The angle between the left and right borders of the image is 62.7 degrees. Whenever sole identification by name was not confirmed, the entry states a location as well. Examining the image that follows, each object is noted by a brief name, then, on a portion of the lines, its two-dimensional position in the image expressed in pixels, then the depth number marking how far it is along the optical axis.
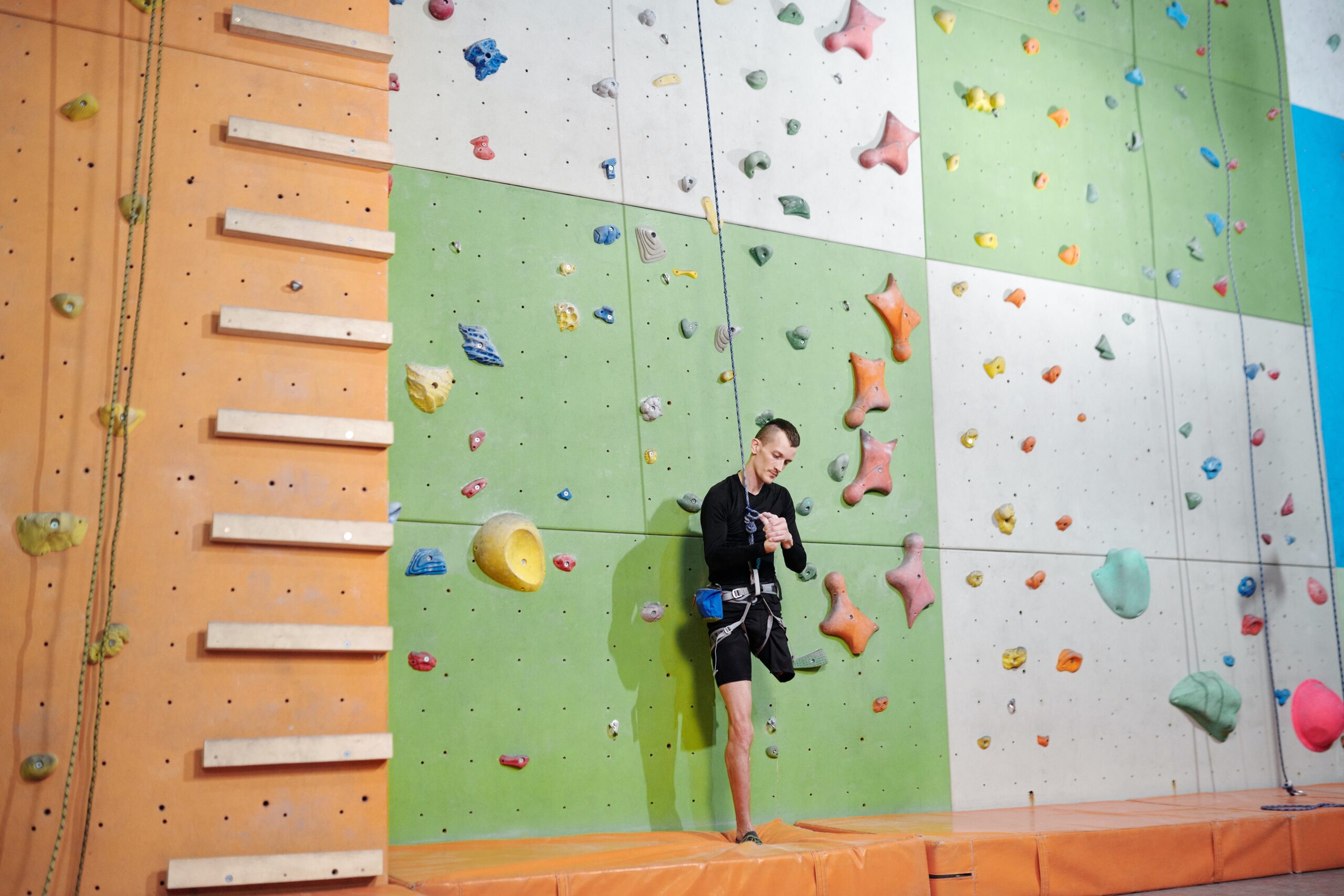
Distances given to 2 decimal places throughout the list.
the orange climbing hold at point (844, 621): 4.26
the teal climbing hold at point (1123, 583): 5.11
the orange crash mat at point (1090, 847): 3.37
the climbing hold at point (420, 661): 3.48
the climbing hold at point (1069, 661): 4.89
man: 3.53
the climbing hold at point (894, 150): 4.76
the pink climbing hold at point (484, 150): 3.89
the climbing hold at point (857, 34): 4.77
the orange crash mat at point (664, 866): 2.74
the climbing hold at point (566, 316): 3.95
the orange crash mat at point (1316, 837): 4.09
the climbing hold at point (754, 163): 4.43
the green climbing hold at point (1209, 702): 5.20
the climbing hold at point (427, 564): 3.54
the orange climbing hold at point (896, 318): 4.67
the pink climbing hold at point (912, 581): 4.48
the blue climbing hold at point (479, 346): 3.75
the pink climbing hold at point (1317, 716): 5.55
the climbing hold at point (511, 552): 3.63
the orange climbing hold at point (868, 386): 4.52
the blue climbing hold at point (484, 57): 3.91
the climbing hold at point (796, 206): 4.51
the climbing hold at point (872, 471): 4.45
